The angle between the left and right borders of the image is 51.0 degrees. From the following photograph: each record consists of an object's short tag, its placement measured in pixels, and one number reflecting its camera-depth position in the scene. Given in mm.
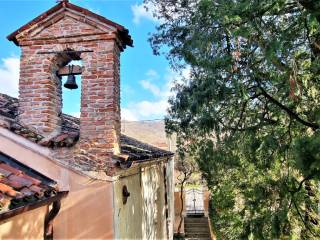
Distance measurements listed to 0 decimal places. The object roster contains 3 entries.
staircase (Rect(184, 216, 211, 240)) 19027
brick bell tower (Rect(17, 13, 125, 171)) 5109
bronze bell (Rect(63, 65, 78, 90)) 5719
